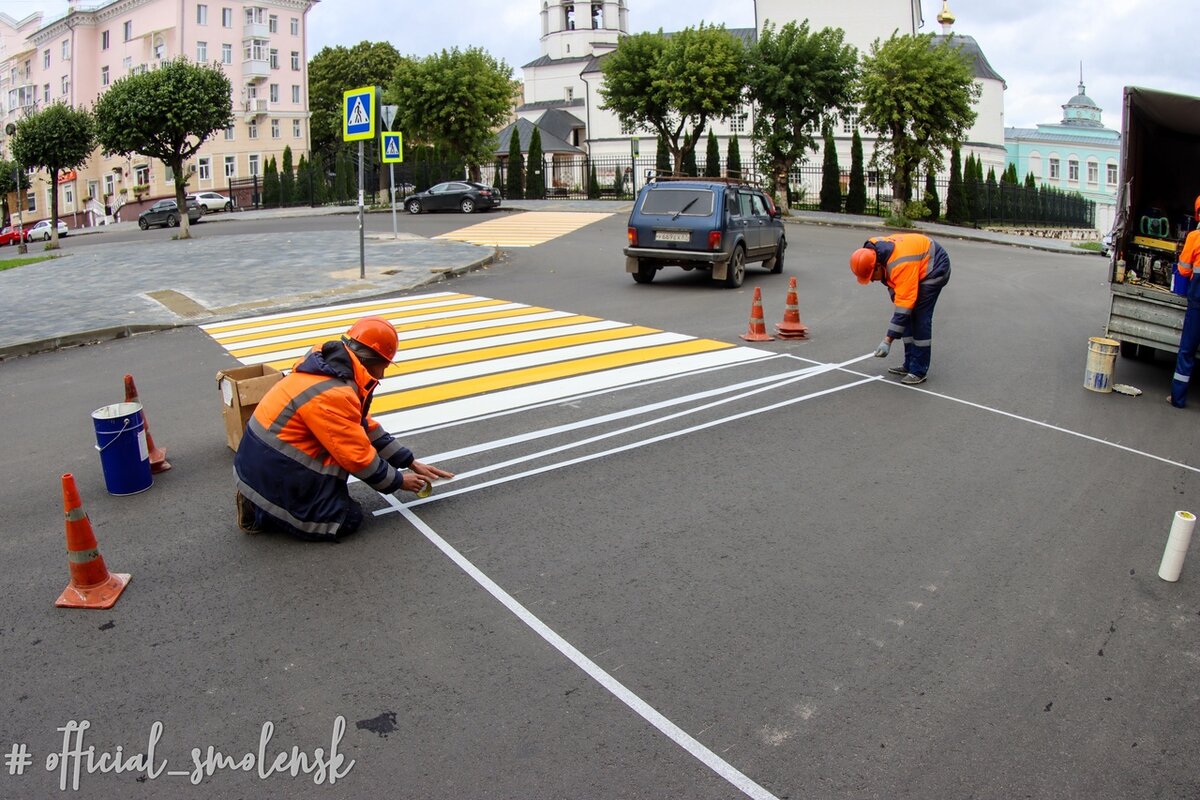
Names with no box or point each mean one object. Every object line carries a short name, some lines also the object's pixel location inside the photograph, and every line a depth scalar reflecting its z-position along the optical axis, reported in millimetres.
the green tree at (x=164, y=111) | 29906
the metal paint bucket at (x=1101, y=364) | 9758
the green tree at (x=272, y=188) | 52938
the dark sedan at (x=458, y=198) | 39062
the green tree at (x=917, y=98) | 34156
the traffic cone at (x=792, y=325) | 12234
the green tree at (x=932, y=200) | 40031
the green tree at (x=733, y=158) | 46375
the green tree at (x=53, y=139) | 41094
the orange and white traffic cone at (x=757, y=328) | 12063
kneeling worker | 5508
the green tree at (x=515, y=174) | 48712
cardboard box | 7090
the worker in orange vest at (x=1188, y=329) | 9242
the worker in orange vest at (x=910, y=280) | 9688
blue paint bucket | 6535
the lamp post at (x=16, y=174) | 32375
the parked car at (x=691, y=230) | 16656
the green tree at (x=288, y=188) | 52844
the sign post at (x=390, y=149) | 20672
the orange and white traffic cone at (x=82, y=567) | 4977
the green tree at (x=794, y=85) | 37719
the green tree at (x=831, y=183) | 43062
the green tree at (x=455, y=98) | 44719
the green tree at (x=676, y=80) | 39844
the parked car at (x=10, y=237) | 48650
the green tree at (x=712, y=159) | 46875
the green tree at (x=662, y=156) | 45438
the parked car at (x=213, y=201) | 50688
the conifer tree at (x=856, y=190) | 42562
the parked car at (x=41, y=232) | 48994
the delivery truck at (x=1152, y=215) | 10031
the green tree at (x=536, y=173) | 48375
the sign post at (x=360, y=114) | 16875
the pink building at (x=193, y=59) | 67688
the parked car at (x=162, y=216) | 43781
